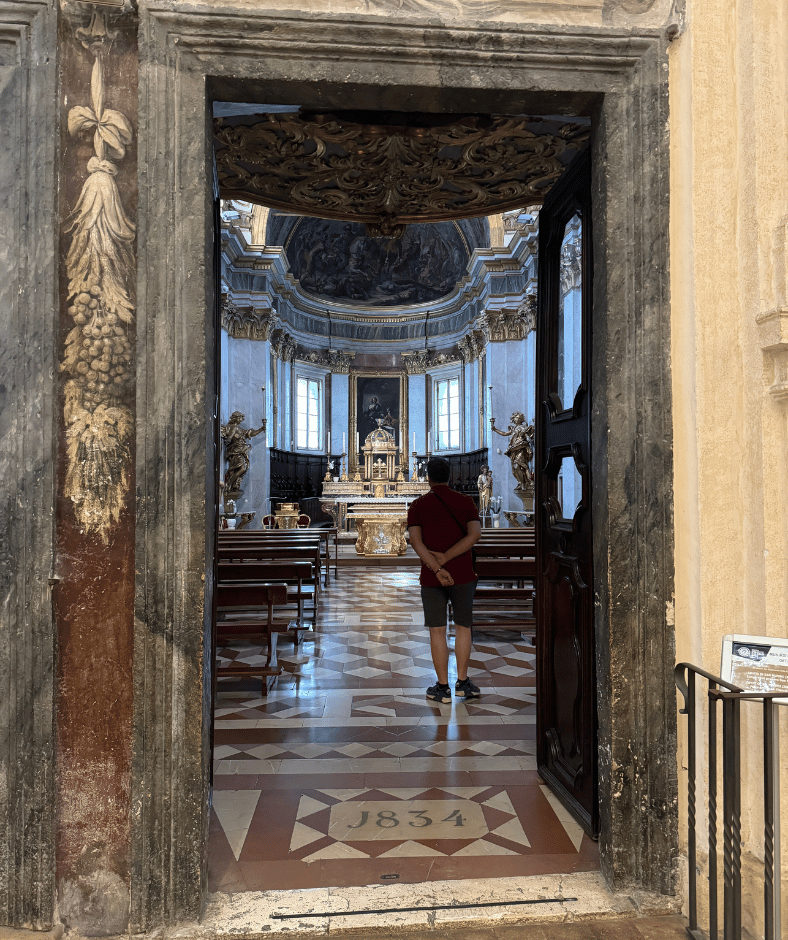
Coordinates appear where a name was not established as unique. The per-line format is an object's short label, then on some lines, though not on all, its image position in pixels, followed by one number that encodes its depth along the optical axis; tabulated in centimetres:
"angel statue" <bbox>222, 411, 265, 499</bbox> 1509
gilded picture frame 2322
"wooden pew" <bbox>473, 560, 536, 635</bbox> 649
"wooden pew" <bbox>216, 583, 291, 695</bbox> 470
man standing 433
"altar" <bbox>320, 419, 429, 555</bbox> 1875
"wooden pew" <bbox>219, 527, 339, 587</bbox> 931
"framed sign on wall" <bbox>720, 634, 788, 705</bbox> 195
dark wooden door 286
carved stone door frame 232
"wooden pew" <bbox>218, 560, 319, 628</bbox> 568
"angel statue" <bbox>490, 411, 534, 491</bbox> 1512
